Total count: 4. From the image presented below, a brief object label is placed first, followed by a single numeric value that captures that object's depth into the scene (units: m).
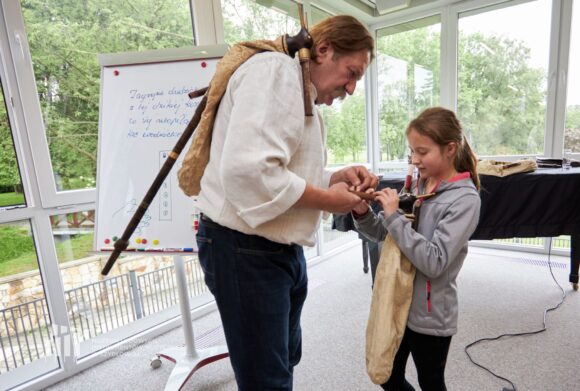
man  0.62
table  1.77
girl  0.94
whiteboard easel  1.48
